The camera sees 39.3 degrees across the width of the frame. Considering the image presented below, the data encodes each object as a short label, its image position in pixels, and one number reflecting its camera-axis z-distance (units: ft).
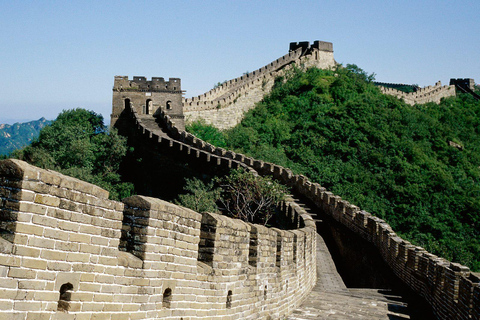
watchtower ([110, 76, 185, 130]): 136.05
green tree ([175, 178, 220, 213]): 83.35
